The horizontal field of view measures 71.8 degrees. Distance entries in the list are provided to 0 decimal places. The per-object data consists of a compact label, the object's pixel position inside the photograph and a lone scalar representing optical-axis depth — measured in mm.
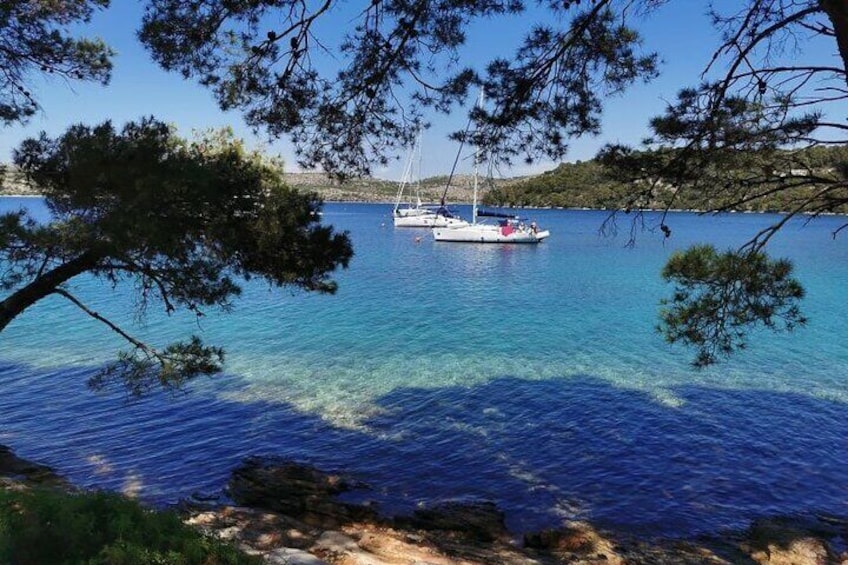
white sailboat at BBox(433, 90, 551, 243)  55125
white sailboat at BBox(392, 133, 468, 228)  77562
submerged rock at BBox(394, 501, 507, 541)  8133
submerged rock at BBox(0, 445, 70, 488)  8953
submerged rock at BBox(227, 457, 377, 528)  8523
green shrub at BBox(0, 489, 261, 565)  3857
